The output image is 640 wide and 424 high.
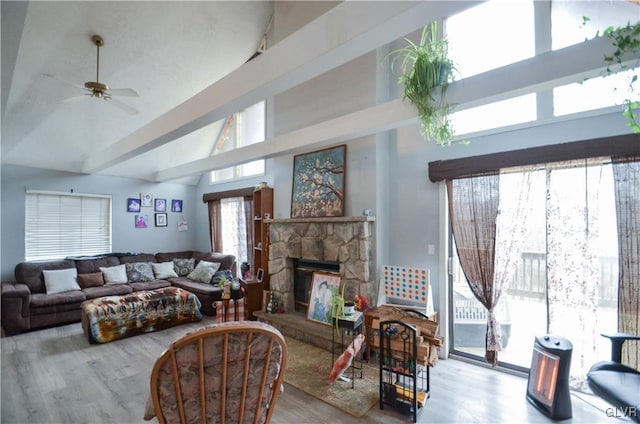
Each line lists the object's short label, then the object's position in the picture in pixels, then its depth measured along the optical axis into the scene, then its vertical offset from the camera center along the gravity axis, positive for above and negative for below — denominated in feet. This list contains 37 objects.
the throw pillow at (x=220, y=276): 17.49 -3.48
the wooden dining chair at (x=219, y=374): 4.36 -2.41
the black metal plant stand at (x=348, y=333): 9.53 -4.11
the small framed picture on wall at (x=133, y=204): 20.35 +0.93
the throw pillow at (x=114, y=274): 17.25 -3.28
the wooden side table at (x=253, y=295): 14.93 -3.91
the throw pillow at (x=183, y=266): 20.20 -3.31
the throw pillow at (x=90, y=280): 16.28 -3.41
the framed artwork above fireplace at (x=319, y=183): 12.98 +1.54
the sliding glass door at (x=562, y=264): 8.41 -1.43
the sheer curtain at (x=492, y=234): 9.68 -0.59
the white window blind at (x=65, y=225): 16.84 -0.40
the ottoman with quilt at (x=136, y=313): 12.37 -4.23
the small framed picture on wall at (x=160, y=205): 21.72 +0.92
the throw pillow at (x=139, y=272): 17.98 -3.31
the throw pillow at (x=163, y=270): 19.16 -3.41
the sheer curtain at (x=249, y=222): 18.62 -0.29
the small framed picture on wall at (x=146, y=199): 20.99 +1.32
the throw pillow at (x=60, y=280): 15.26 -3.24
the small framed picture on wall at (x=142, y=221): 20.65 -0.22
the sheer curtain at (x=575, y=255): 8.50 -1.14
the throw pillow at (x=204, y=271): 18.45 -3.38
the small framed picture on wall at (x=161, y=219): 21.63 -0.13
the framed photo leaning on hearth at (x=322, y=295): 12.48 -3.35
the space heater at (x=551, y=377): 7.52 -4.19
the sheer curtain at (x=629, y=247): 7.79 -0.83
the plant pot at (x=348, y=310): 9.76 -3.02
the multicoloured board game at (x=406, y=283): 10.37 -2.37
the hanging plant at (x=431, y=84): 7.32 +3.31
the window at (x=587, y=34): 6.85 +4.57
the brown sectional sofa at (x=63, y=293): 13.34 -3.86
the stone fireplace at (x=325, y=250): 11.71 -1.42
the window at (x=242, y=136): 18.85 +5.48
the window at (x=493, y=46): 9.54 +5.75
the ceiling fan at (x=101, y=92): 10.35 +4.51
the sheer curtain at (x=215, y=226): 21.30 -0.62
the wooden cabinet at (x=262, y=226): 15.66 -0.50
